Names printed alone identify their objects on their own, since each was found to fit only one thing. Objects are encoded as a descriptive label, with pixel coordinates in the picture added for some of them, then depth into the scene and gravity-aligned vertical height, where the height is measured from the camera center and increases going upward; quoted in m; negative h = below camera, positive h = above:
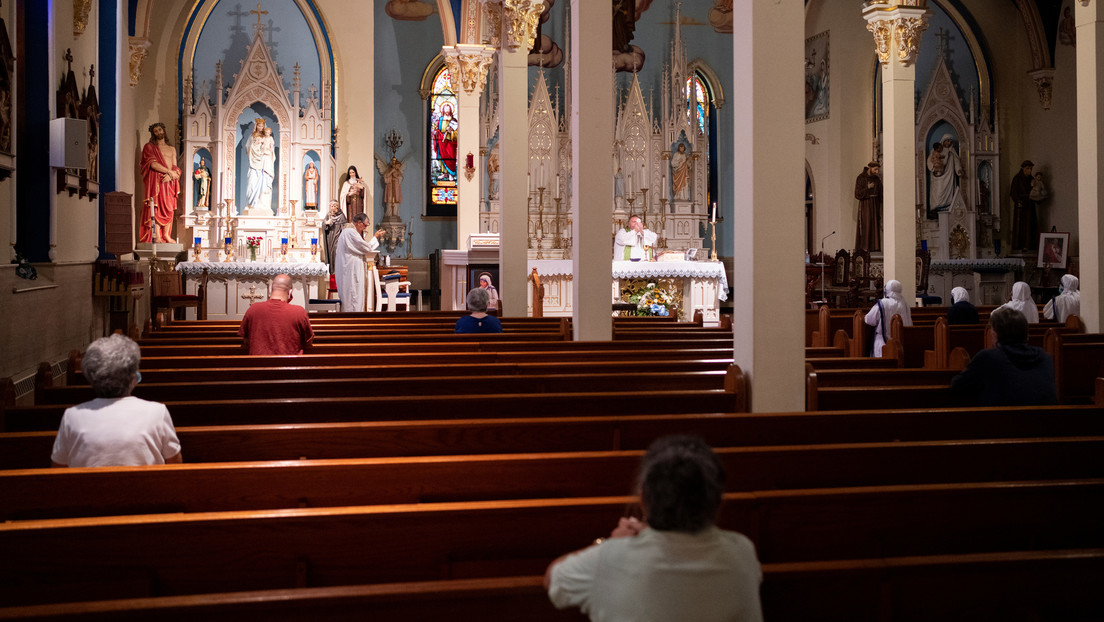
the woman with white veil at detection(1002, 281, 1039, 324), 9.98 +0.20
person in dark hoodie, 4.80 -0.28
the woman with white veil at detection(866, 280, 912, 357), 8.91 +0.05
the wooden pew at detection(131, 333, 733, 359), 6.87 -0.21
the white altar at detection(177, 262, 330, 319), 15.30 +0.62
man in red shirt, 6.92 -0.07
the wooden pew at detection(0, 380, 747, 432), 4.23 -0.41
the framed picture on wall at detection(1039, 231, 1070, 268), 17.75 +1.33
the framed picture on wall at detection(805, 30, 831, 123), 20.34 +5.32
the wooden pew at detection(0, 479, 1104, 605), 2.55 -0.63
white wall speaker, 9.62 +1.81
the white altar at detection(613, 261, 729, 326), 15.45 +0.65
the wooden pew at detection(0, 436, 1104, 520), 2.98 -0.53
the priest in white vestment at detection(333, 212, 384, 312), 14.44 +0.86
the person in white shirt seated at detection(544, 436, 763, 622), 1.98 -0.51
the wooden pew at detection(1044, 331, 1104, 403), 6.93 -0.36
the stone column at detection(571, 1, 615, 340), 8.47 +1.40
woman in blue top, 8.00 +0.00
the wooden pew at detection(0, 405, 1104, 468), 3.60 -0.46
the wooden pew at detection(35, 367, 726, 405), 4.77 -0.36
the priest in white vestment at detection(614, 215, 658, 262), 16.00 +1.31
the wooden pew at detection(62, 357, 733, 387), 5.33 -0.30
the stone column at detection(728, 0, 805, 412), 4.75 +0.61
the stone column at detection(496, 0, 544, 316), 11.48 +2.16
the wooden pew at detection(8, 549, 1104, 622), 2.24 -0.70
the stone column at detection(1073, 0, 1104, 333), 8.84 +1.54
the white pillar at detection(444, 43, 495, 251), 16.50 +3.80
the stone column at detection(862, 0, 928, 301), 12.20 +2.52
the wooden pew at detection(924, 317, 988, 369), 7.47 -0.18
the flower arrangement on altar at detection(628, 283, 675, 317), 14.45 +0.29
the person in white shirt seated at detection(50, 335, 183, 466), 3.27 -0.37
